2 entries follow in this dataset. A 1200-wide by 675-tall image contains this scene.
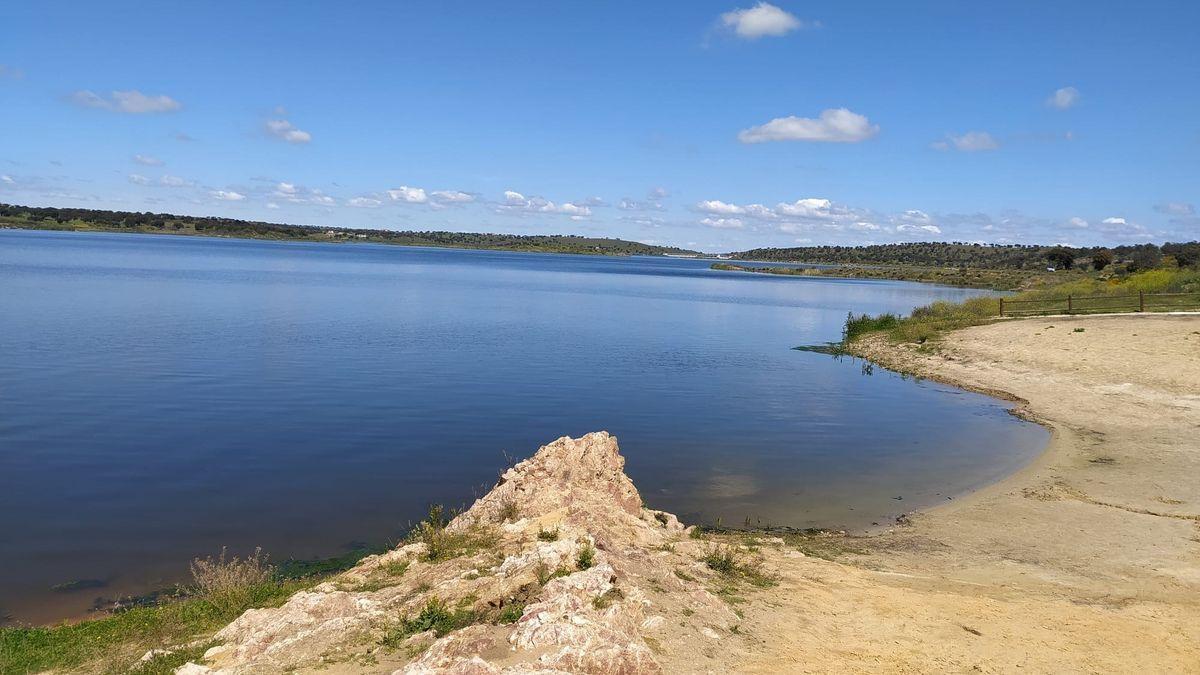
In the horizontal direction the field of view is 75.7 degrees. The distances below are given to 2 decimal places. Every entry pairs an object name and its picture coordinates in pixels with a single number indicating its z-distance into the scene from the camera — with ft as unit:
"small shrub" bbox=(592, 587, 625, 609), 27.81
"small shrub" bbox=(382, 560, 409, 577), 33.68
